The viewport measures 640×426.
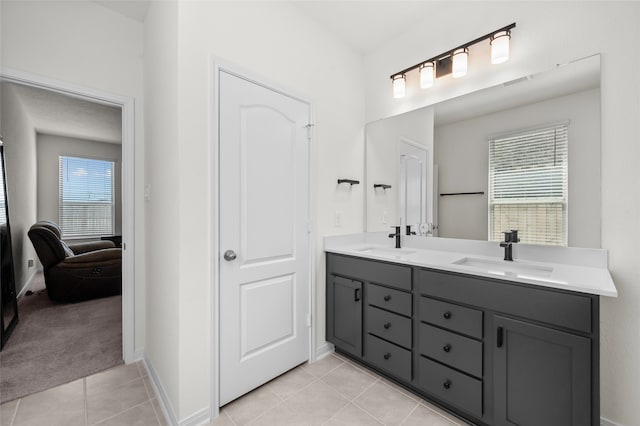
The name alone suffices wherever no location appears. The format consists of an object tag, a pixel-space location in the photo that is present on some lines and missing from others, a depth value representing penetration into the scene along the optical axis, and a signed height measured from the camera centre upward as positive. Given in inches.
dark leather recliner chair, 133.7 -29.8
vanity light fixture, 70.4 +42.8
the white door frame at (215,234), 63.8 -5.6
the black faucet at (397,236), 93.7 -8.9
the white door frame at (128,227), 86.4 -5.4
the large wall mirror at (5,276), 99.0 -25.1
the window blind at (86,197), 213.8 +10.6
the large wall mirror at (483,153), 61.3 +15.8
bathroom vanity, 47.0 -25.0
